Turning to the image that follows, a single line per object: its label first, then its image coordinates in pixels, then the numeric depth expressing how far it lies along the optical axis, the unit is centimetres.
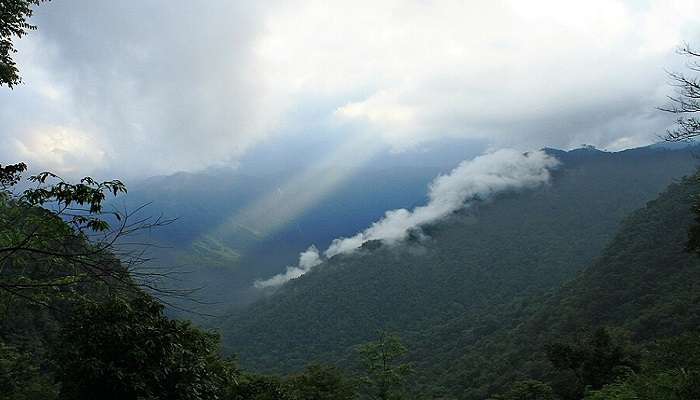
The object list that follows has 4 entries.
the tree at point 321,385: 1992
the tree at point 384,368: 2534
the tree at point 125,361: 891
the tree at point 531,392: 2655
